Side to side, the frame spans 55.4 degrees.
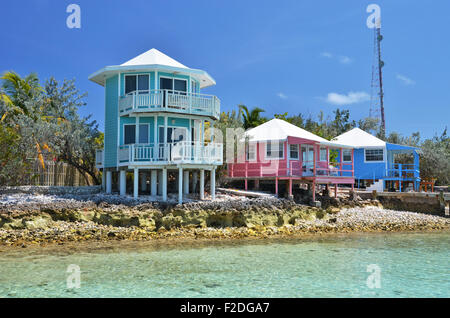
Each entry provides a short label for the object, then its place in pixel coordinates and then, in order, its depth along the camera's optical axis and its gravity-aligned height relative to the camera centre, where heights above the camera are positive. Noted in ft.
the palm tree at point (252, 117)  123.95 +17.20
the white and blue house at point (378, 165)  102.32 +2.83
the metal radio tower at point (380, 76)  154.61 +37.22
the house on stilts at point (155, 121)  67.82 +9.42
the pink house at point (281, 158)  82.02 +3.68
